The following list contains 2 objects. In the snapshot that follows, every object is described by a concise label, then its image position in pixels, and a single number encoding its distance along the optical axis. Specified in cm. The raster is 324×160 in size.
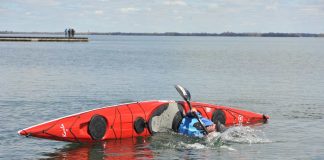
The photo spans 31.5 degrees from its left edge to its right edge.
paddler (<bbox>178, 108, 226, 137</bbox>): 2147
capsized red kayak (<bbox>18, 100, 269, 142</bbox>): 2020
